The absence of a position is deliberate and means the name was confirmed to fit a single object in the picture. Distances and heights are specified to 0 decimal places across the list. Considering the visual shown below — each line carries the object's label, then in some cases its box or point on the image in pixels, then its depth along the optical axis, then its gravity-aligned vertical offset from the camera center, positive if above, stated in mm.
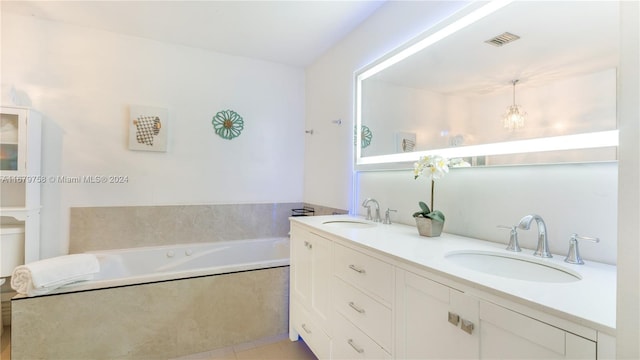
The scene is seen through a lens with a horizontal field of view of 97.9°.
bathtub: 1689 -907
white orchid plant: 1433 +79
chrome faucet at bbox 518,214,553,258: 1054 -214
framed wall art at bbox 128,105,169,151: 2623 +484
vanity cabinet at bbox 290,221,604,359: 668 -443
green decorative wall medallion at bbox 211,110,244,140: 2951 +602
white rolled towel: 1660 -601
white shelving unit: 2135 -18
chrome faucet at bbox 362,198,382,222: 2000 -187
